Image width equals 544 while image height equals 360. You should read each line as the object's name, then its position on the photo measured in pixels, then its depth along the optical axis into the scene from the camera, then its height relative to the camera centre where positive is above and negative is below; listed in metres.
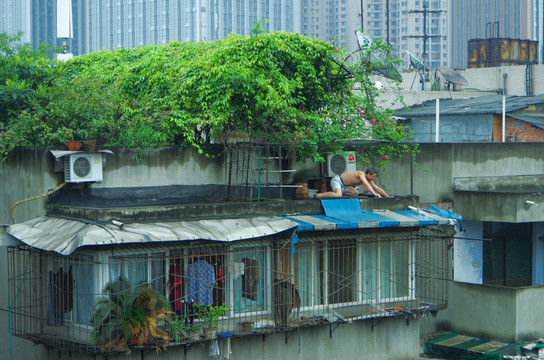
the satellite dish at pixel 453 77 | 37.17 +3.22
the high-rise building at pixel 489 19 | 172.88 +28.13
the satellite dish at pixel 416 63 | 37.94 +3.94
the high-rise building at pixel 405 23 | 176.29 +27.76
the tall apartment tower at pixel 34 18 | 157.88 +25.36
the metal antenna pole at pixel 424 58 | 38.88 +5.03
